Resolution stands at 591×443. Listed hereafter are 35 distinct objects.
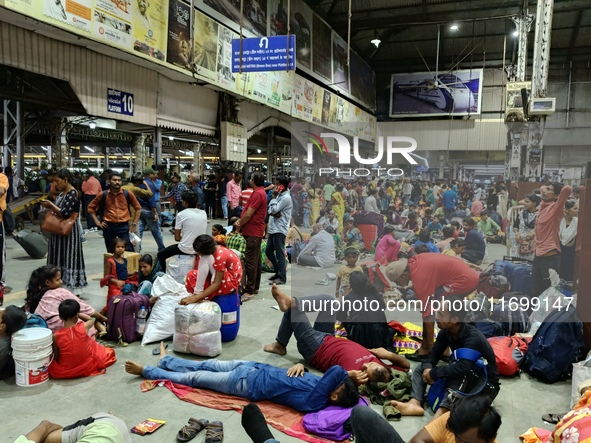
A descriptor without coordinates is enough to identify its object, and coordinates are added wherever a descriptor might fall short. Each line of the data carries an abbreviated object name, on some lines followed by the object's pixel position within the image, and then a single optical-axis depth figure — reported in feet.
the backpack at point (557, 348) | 11.76
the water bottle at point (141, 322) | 13.56
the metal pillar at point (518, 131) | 34.16
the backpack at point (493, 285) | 17.56
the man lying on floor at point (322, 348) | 10.90
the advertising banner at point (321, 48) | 51.49
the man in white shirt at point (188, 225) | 15.72
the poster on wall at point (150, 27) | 24.95
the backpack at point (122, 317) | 13.19
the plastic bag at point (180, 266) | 15.42
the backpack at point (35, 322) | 11.25
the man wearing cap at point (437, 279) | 13.46
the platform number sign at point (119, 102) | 27.40
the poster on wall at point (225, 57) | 32.76
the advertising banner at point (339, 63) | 57.41
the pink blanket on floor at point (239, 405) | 9.09
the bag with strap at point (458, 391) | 9.45
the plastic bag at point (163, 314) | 13.37
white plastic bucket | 10.35
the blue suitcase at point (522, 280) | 17.65
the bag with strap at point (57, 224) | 15.48
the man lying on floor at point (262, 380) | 9.41
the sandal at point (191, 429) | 8.63
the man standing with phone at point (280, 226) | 19.69
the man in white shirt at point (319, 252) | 23.77
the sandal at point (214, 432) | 8.61
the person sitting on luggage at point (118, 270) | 14.99
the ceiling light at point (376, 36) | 66.08
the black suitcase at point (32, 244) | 22.99
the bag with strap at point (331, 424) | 8.84
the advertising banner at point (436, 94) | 69.46
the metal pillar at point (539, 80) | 29.04
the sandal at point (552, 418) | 9.77
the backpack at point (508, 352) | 11.89
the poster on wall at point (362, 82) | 67.21
